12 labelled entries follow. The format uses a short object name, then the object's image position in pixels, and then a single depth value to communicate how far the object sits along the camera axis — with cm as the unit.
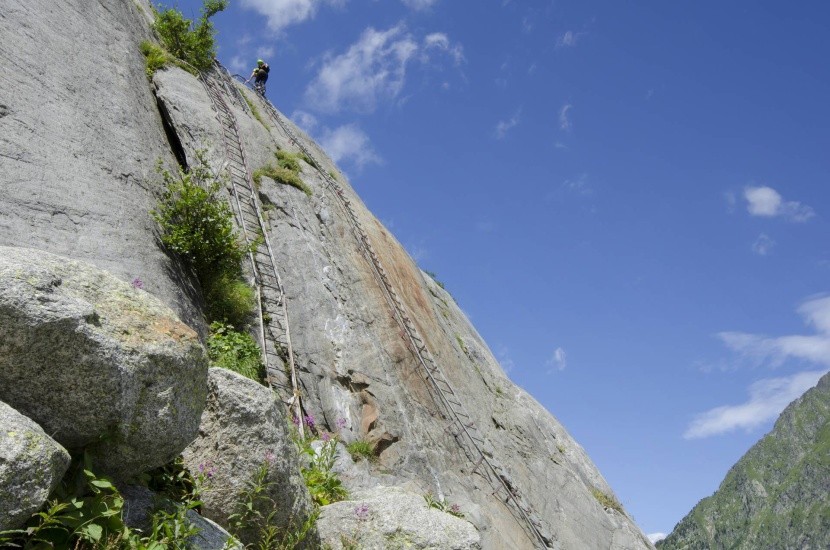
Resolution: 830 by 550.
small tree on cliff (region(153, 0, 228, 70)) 2373
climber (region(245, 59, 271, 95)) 3070
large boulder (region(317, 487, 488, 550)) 802
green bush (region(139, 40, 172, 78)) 2019
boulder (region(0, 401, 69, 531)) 457
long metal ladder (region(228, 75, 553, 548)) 1500
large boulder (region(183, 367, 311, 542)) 704
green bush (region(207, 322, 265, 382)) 1280
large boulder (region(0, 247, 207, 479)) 531
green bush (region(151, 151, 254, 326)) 1400
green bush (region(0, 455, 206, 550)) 498
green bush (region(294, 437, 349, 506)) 952
